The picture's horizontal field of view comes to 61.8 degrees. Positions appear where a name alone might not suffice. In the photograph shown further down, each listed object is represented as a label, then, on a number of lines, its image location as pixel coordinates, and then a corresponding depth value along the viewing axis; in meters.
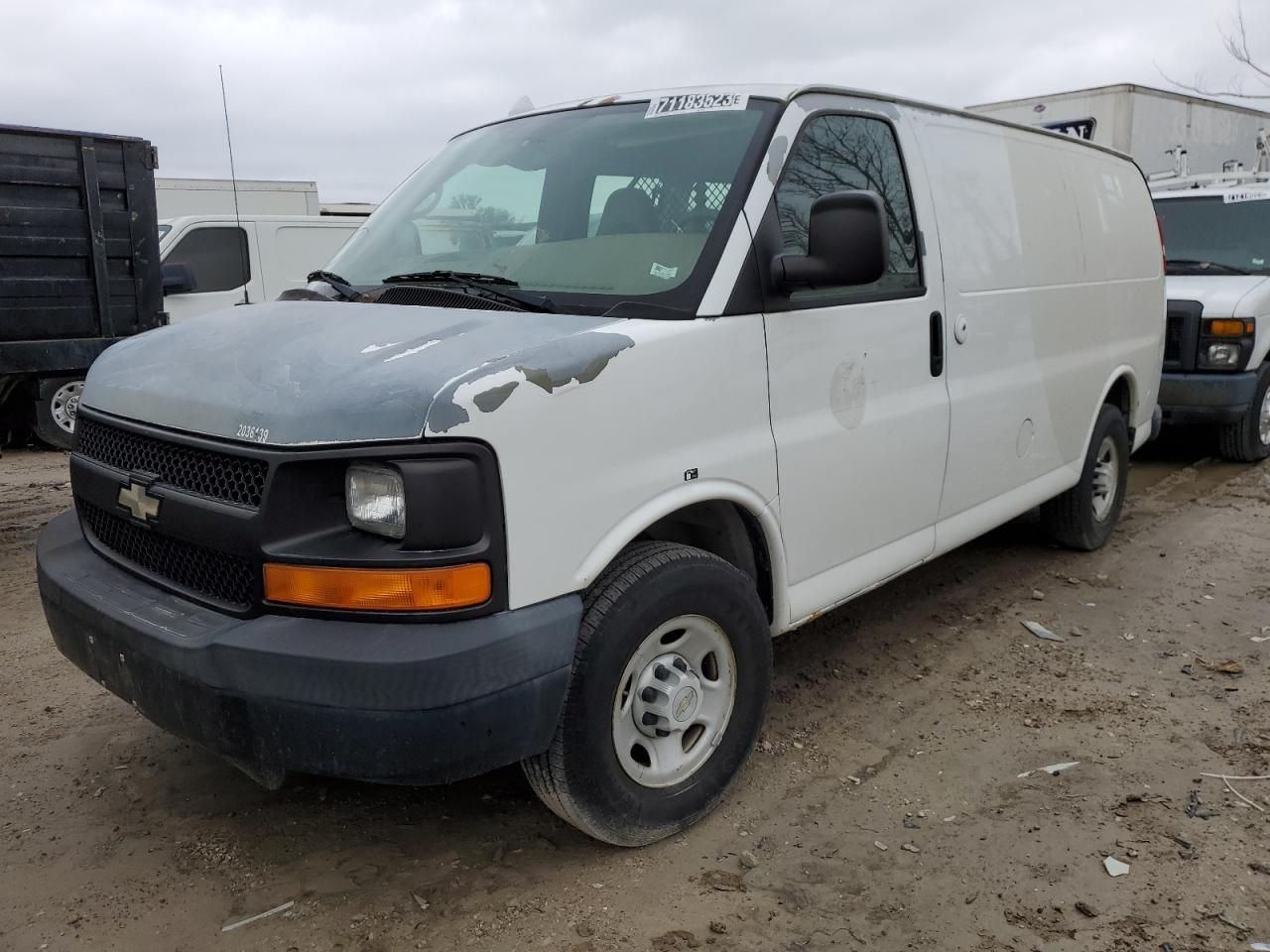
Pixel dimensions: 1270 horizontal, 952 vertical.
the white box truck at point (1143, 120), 11.77
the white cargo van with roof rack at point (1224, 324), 7.81
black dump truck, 5.98
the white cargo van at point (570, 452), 2.41
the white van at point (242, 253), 9.97
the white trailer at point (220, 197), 14.55
